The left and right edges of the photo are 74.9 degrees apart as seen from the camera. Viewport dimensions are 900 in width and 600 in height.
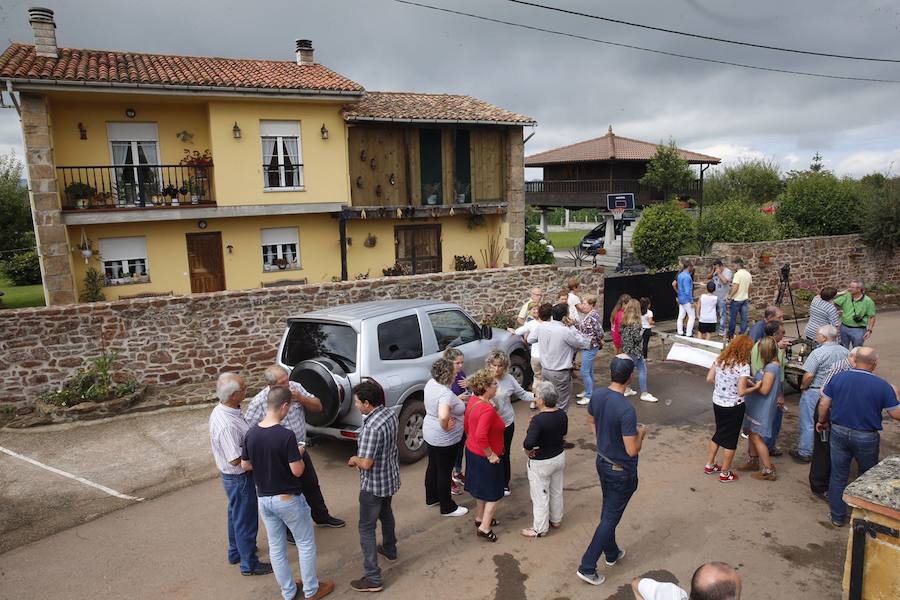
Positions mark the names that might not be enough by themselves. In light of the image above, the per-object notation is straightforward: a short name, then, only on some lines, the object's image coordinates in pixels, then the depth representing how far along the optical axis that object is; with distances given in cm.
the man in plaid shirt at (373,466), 457
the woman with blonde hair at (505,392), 568
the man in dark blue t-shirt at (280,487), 427
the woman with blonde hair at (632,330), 859
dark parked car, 3241
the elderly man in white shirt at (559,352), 729
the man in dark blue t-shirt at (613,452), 461
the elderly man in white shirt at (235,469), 469
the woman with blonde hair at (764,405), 633
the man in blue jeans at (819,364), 639
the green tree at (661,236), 1869
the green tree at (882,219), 1889
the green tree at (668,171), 3142
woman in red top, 519
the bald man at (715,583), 256
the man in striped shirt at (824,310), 900
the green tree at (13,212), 2167
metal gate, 1460
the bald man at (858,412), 528
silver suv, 652
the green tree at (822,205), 1992
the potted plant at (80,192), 1486
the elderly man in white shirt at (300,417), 529
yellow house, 1474
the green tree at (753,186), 4238
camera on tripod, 1574
